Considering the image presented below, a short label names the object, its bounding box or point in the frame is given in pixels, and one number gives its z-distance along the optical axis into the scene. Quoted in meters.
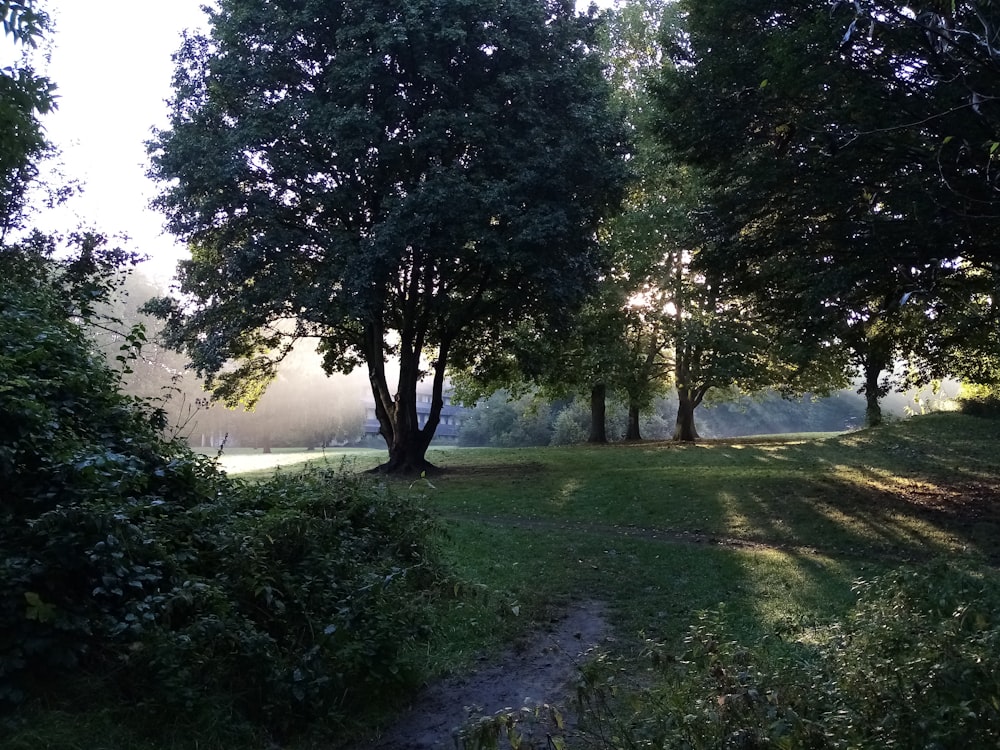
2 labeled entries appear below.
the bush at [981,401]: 26.27
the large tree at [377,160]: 16.59
